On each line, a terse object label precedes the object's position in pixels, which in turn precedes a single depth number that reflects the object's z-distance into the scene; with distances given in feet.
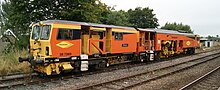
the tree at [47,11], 75.77
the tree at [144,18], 204.03
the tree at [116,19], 162.84
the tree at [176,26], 304.81
